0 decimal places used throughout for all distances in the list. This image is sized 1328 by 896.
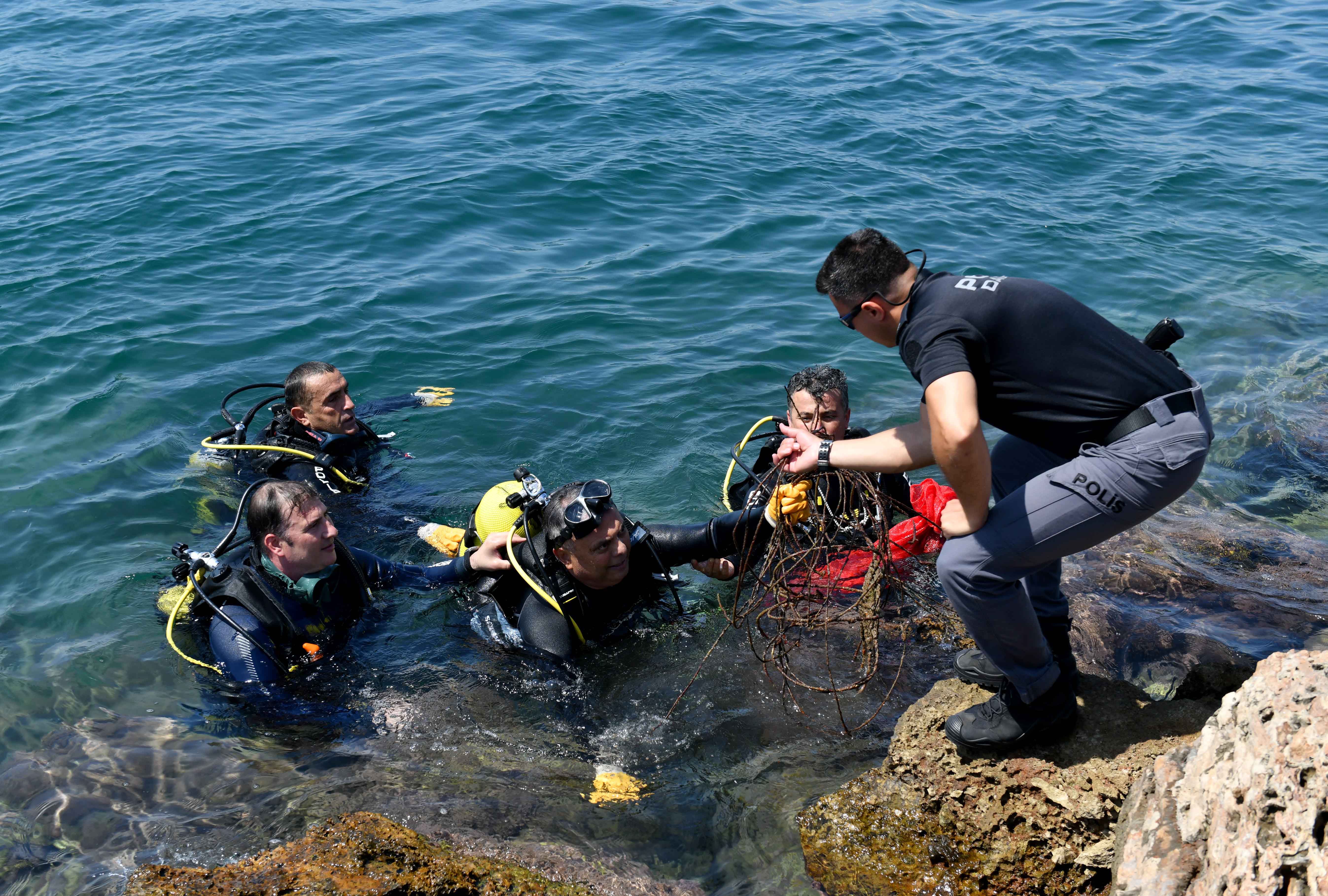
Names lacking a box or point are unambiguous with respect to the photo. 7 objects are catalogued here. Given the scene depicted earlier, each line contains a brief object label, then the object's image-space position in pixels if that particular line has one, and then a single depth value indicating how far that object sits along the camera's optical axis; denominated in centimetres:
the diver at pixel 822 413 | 539
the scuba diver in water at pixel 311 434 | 651
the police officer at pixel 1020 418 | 302
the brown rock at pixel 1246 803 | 234
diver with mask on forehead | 461
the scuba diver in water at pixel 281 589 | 477
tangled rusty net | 389
